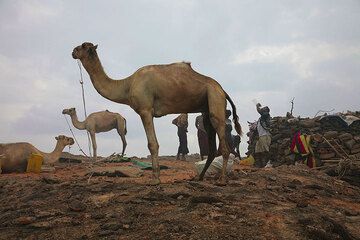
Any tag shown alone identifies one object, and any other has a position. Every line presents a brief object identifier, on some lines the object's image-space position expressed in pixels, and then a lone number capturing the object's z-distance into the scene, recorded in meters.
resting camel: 11.45
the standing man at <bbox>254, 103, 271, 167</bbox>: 13.06
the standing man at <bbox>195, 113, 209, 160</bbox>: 13.40
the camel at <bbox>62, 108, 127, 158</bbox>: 17.62
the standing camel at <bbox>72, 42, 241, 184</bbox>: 6.59
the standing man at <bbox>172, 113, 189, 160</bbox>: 16.64
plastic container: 11.59
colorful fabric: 13.02
